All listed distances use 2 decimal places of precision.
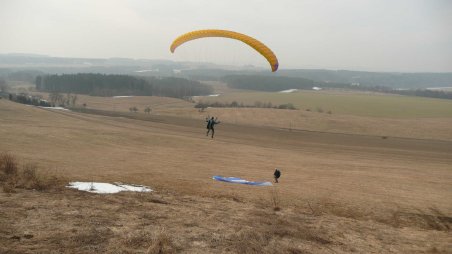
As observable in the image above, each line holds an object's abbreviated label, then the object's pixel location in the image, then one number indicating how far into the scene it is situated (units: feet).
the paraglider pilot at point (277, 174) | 57.83
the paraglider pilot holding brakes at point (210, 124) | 112.25
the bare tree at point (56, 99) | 332.27
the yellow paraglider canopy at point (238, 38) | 85.92
